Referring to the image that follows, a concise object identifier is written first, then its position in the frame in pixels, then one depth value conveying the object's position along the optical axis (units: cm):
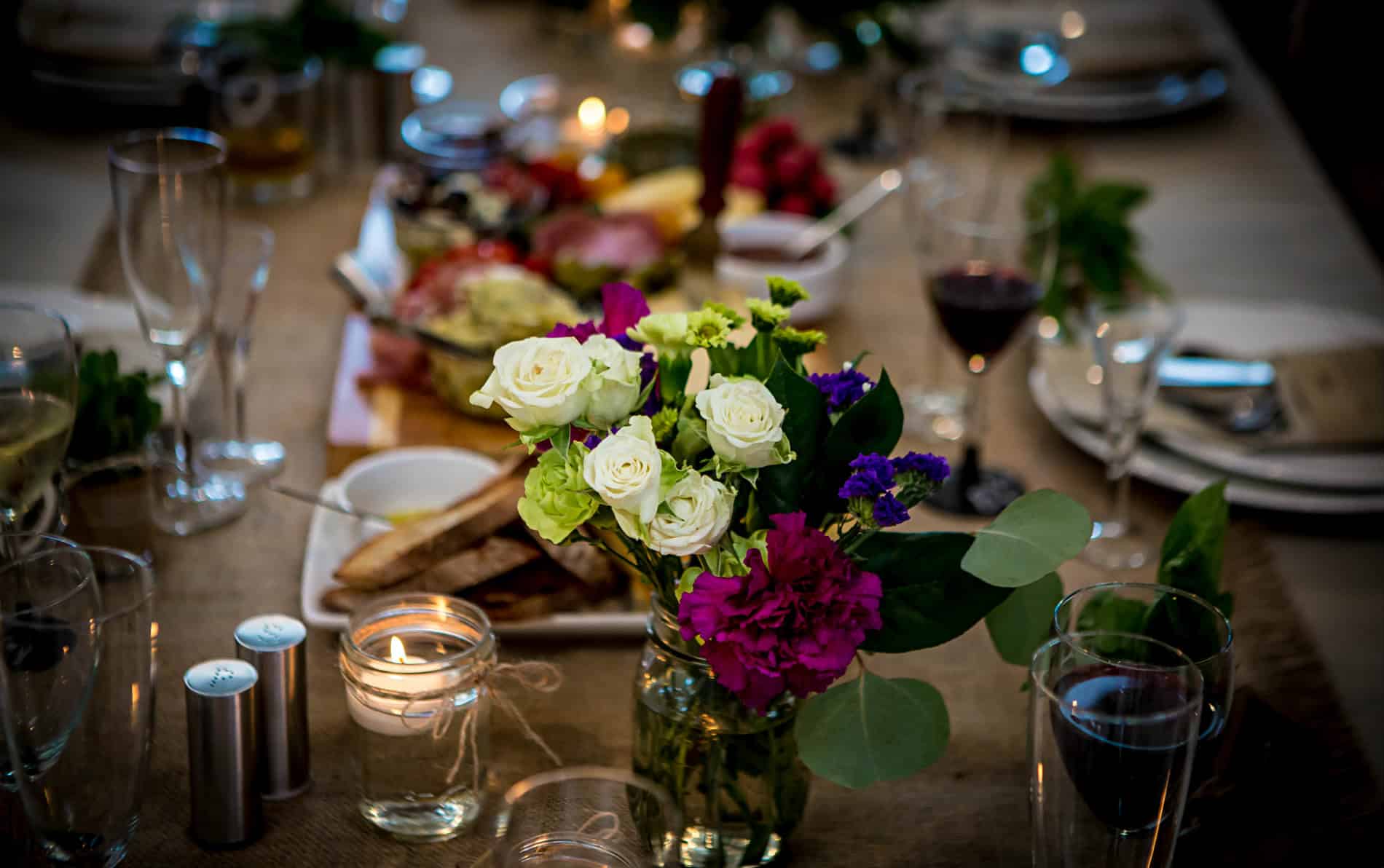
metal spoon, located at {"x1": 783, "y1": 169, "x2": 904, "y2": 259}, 148
